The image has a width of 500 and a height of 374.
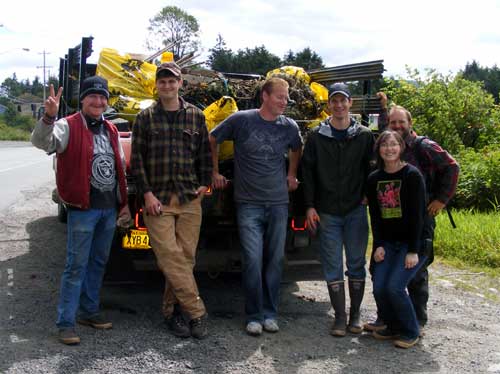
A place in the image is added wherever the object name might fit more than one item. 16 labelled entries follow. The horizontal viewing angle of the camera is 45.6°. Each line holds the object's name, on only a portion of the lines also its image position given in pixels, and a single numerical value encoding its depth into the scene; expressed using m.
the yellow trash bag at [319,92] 6.27
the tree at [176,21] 62.12
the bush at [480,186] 9.93
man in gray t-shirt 4.62
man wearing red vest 4.22
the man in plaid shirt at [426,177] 4.57
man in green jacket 4.61
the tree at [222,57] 43.83
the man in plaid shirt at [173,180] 4.39
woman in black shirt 4.32
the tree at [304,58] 51.97
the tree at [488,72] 82.69
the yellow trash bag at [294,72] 6.49
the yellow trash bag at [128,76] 6.06
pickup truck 4.71
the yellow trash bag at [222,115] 5.14
